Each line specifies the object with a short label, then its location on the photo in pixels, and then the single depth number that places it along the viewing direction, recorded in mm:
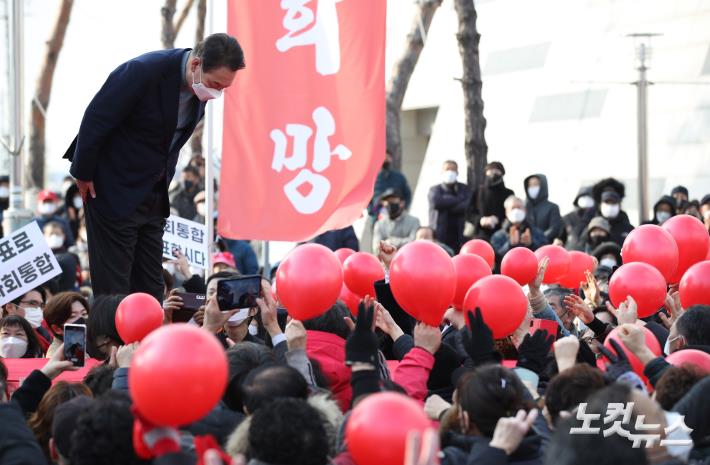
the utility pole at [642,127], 17125
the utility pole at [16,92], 12836
